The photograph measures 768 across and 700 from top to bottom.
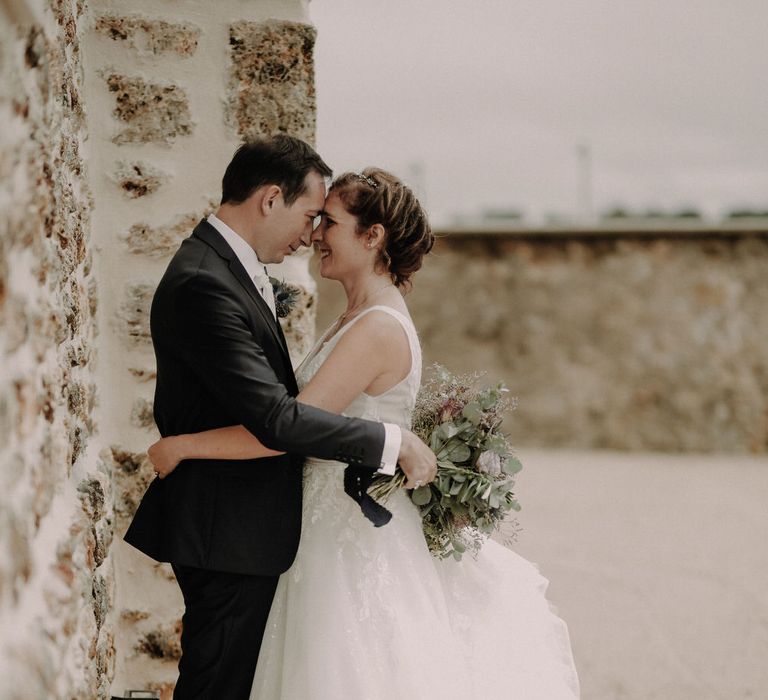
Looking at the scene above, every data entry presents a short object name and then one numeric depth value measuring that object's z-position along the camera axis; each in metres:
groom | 1.87
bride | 1.95
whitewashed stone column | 2.58
